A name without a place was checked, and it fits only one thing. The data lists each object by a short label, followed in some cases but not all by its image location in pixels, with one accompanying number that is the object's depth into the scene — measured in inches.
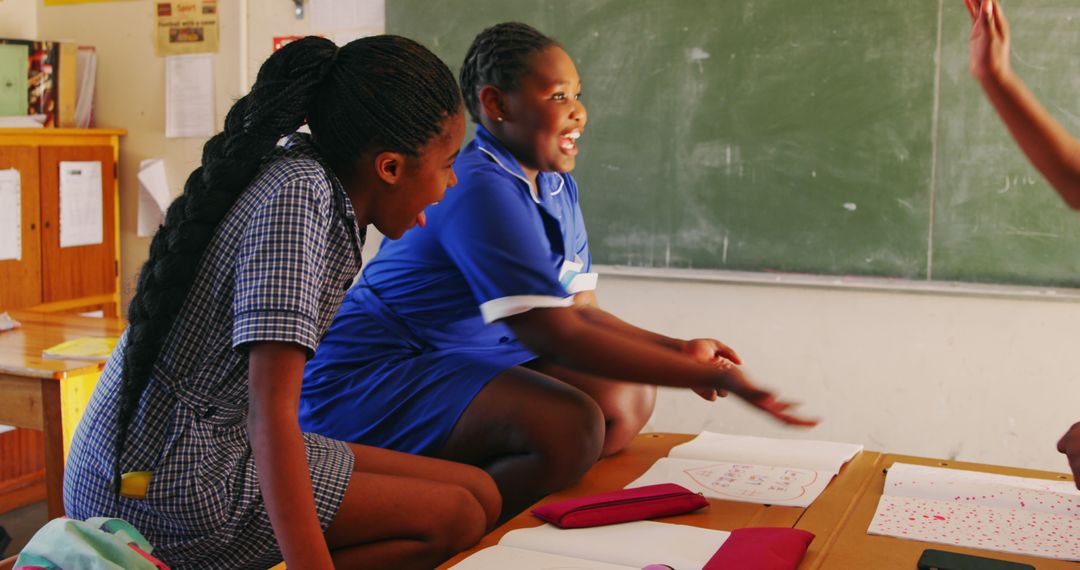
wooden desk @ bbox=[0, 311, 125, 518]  88.8
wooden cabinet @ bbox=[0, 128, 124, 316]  135.4
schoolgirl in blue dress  70.7
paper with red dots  55.1
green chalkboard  107.0
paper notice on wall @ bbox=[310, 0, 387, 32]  135.5
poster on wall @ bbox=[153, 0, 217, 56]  146.9
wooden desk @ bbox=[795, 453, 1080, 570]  52.1
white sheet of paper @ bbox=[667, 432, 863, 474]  72.9
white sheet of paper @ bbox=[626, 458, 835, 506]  64.4
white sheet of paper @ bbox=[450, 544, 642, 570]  51.2
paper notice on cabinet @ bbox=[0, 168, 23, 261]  133.0
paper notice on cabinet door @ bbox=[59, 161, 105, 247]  143.3
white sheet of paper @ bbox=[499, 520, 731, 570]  52.6
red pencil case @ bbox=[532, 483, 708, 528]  58.1
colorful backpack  40.9
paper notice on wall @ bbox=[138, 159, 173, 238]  152.1
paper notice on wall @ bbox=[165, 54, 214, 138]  148.2
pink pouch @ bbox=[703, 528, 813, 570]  50.4
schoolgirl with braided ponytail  46.6
